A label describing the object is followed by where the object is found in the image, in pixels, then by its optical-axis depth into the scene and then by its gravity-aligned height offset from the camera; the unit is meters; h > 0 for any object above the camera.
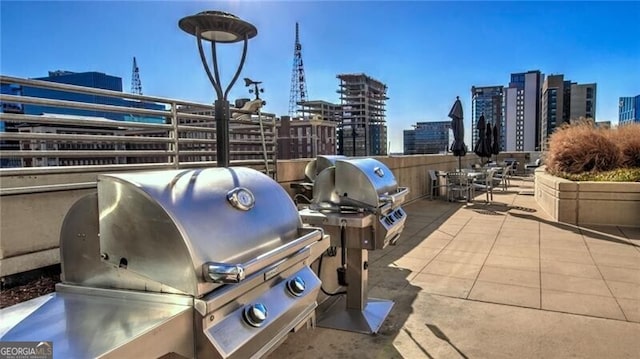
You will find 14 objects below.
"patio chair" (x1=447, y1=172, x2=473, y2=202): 10.83 -0.92
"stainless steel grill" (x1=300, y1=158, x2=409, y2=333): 3.10 -0.51
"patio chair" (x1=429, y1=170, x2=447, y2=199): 11.80 -0.94
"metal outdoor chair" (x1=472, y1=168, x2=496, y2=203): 10.69 -0.87
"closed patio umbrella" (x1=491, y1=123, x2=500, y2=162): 15.10 +0.40
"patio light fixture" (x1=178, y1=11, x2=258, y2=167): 2.22 +0.73
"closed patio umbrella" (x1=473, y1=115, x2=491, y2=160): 13.27 +0.36
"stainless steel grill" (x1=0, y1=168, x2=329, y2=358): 1.26 -0.44
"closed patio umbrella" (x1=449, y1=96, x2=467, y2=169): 11.70 +0.76
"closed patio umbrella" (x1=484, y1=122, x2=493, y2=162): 13.43 +0.46
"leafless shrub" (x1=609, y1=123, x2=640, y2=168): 7.99 +0.08
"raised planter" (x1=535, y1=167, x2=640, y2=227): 7.16 -0.99
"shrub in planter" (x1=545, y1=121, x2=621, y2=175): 8.08 -0.01
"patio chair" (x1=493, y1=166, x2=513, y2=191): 13.38 -0.98
